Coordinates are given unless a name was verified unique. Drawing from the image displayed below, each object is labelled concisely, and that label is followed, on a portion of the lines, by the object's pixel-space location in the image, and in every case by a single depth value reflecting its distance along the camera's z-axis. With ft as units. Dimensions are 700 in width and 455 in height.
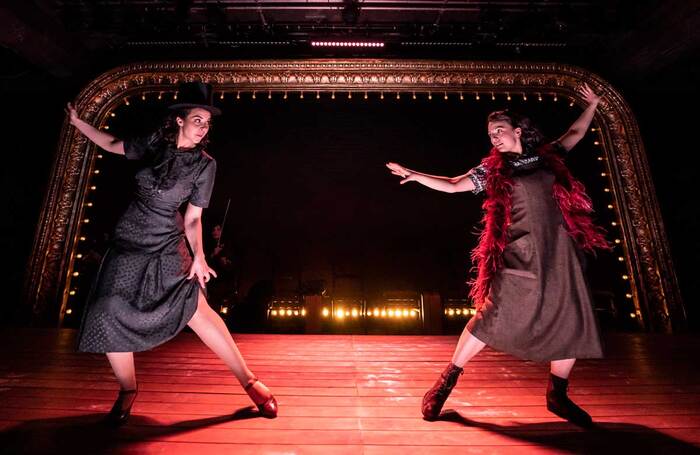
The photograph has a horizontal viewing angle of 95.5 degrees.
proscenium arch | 11.64
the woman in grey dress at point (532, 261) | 4.03
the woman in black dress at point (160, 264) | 3.80
